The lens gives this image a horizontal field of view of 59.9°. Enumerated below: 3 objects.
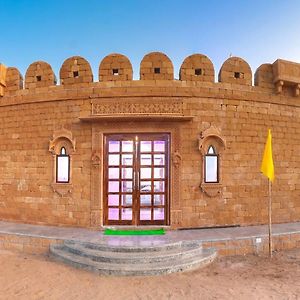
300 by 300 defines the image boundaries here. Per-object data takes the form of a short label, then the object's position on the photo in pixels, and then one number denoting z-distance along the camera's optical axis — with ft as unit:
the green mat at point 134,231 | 21.88
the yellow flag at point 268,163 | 19.79
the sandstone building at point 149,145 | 23.58
